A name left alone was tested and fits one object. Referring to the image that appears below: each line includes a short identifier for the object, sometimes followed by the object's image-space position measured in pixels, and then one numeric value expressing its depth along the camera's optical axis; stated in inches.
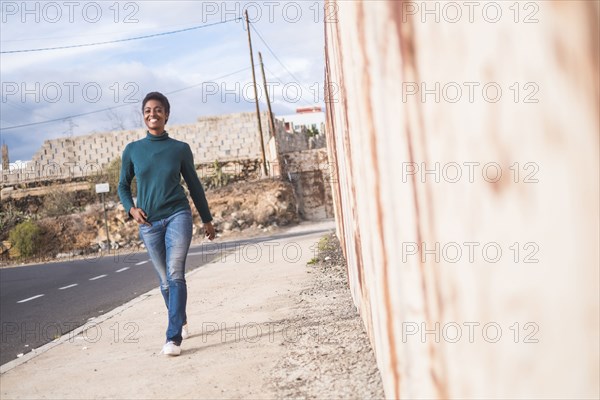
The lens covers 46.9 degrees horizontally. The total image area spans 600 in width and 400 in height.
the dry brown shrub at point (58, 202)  1164.5
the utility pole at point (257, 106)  1213.1
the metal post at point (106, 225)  946.1
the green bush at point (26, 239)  979.3
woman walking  161.3
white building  2082.9
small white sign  860.1
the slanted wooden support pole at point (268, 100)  1245.4
